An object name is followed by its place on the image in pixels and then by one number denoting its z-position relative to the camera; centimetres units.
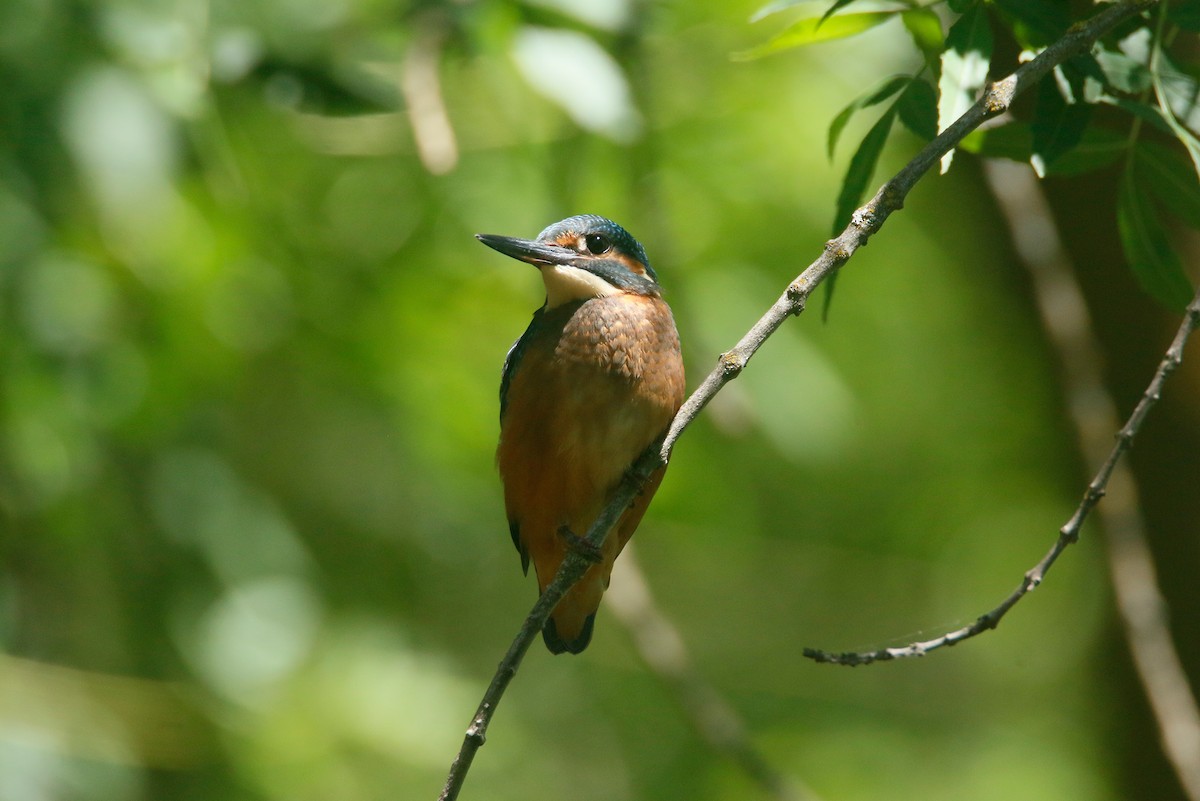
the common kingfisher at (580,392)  663
